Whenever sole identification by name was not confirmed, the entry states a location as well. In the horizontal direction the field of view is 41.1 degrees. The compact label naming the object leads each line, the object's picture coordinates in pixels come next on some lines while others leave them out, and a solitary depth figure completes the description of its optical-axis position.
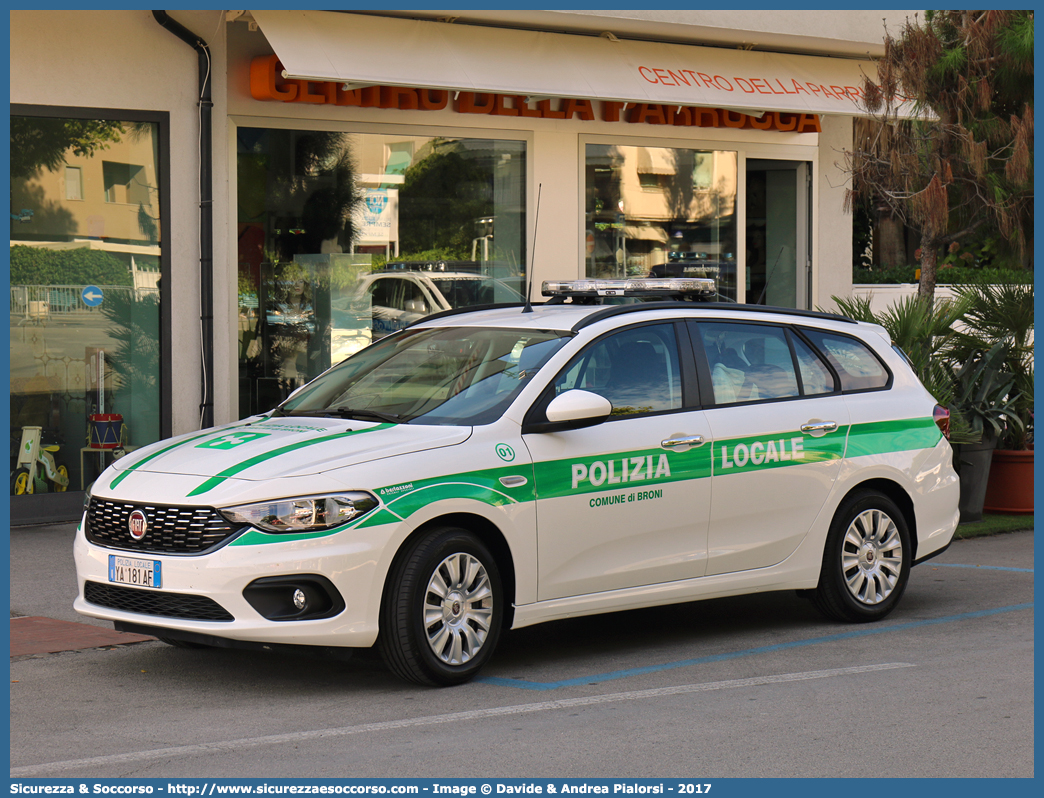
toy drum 11.96
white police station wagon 6.02
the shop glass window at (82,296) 11.55
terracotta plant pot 12.59
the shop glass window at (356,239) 12.91
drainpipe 12.13
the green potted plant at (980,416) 12.00
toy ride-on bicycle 11.57
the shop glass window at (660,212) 14.84
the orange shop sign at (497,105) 12.39
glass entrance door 16.36
